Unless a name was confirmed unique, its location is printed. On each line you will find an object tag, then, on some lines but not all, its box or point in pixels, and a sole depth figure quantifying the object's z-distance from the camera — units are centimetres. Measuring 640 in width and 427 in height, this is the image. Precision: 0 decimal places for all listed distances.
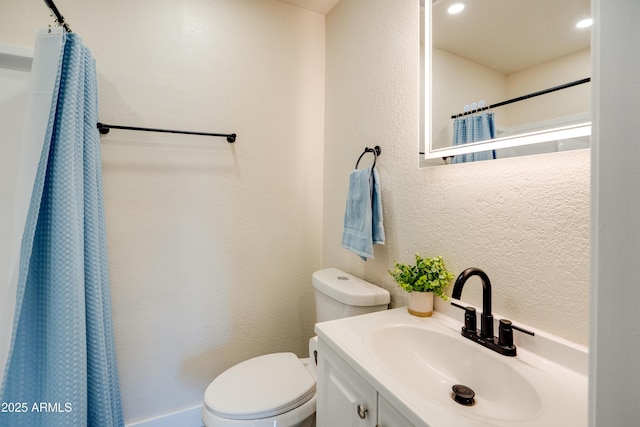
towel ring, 136
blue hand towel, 126
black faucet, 77
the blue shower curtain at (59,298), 92
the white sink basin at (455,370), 57
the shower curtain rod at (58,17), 97
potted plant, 100
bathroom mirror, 73
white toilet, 107
